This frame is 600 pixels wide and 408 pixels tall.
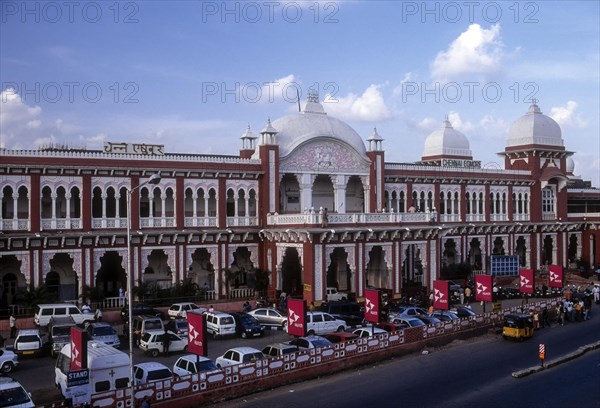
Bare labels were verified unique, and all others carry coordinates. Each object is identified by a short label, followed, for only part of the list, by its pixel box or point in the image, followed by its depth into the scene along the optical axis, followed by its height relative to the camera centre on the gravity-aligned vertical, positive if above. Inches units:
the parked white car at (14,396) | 670.5 -190.2
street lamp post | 695.1 -117.2
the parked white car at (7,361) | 928.9 -212.8
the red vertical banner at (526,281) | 1477.6 -163.4
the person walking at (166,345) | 1035.9 -211.2
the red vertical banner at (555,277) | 1546.5 -162.5
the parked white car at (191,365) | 854.5 -203.9
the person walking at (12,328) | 1197.7 -211.4
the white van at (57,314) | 1214.3 -190.0
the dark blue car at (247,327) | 1170.6 -208.7
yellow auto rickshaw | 1149.1 -208.6
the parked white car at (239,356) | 892.0 -200.2
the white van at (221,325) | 1170.6 -204.6
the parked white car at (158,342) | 1029.2 -209.0
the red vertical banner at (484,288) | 1301.1 -158.5
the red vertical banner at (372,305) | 1078.4 -158.3
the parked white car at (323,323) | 1173.7 -205.6
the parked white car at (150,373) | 804.6 -200.0
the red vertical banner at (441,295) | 1231.9 -162.0
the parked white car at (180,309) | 1325.0 -199.6
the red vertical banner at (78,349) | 732.7 -156.1
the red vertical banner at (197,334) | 796.3 -151.1
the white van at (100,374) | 740.6 -190.5
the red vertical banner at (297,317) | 948.6 -156.0
